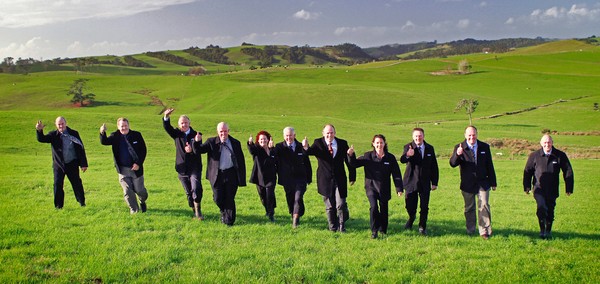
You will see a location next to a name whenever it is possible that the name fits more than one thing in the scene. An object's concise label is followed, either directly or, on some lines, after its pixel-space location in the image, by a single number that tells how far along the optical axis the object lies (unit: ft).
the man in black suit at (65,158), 43.27
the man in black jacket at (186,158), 42.04
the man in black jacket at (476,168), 37.68
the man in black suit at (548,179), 37.17
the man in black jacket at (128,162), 42.55
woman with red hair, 42.39
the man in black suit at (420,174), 38.11
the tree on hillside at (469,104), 194.29
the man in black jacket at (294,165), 40.70
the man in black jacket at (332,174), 38.73
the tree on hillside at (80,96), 262.67
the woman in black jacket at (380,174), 37.78
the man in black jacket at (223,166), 40.73
